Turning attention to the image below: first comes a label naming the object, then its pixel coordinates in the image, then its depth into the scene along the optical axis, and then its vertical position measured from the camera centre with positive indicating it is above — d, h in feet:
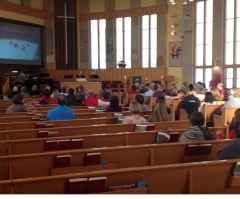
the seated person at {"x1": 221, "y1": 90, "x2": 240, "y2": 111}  24.90 -2.16
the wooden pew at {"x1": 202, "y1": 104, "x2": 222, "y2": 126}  26.76 -2.89
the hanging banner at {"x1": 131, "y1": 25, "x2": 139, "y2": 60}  64.80 +6.36
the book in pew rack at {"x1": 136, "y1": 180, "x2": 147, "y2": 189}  8.31 -2.73
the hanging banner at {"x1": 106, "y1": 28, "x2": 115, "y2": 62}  67.05 +6.20
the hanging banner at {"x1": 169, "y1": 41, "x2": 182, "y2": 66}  59.98 +3.85
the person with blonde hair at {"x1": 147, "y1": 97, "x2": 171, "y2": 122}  18.28 -2.17
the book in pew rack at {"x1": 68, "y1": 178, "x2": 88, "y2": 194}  7.75 -2.57
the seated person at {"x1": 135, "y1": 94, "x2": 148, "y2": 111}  24.70 -1.88
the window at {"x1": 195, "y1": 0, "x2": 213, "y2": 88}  55.88 +5.73
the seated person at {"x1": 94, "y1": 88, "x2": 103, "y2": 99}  31.06 -1.99
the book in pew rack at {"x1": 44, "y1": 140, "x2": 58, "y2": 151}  12.37 -2.60
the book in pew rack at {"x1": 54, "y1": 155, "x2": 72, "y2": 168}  10.28 -2.65
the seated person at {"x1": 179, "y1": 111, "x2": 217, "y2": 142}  13.09 -2.28
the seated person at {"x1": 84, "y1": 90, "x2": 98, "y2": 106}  30.12 -2.38
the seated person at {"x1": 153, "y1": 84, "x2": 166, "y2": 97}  34.21 -1.93
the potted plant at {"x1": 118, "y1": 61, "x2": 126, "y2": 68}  63.46 +2.04
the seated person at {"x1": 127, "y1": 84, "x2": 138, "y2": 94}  40.34 -1.99
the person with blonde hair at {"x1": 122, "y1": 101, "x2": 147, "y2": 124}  17.33 -2.22
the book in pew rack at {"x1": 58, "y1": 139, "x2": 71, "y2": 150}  12.27 -2.57
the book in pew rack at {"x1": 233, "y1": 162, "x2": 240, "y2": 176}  9.27 -2.67
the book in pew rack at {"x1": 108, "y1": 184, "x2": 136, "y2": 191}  8.09 -2.76
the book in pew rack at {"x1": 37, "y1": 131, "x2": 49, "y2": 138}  14.88 -2.63
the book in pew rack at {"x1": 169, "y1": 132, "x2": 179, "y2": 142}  14.31 -2.66
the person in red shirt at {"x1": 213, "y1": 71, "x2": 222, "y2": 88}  50.76 -0.74
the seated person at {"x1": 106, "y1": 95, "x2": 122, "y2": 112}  22.50 -2.07
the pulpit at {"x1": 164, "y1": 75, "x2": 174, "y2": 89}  60.29 -0.82
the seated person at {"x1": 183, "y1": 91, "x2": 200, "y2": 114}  29.86 -2.52
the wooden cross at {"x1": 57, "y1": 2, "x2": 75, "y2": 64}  67.21 +11.52
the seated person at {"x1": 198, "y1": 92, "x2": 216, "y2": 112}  28.03 -2.02
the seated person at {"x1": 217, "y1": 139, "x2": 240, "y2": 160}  10.41 -2.44
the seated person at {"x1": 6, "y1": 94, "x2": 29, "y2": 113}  22.81 -2.22
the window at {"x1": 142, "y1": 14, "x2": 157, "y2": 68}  63.31 +6.44
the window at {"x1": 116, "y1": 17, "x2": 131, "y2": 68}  65.92 +7.04
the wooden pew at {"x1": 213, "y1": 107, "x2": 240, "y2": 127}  23.63 -2.91
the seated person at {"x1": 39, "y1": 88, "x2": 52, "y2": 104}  30.66 -2.28
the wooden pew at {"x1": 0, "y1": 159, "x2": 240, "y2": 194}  7.68 -2.66
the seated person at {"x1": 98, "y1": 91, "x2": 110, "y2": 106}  27.60 -2.15
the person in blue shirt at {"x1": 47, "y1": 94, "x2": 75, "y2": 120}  19.82 -2.27
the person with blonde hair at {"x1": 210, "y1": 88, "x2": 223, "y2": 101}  33.05 -2.09
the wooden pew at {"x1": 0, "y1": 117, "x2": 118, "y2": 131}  17.89 -2.63
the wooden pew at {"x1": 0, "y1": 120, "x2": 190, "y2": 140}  15.20 -2.64
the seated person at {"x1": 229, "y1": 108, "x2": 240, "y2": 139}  15.05 -2.70
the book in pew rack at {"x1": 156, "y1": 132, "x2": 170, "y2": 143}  13.87 -2.64
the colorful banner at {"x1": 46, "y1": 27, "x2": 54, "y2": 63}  65.51 +5.94
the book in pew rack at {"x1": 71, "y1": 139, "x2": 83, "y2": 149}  12.67 -2.61
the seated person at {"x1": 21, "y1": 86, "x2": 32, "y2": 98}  42.26 -2.20
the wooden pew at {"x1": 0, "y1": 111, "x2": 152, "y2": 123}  20.48 -2.63
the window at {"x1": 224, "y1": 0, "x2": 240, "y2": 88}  51.62 +4.81
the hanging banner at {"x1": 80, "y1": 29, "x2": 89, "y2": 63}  68.74 +5.98
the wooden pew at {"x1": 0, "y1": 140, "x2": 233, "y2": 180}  10.27 -2.78
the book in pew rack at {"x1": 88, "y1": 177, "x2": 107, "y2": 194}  7.80 -2.56
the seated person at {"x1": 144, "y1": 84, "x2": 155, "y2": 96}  38.08 -2.11
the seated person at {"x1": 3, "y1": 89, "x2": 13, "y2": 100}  34.52 -2.03
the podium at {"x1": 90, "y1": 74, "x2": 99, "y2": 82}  63.31 -0.60
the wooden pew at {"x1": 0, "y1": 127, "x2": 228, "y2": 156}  12.64 -2.70
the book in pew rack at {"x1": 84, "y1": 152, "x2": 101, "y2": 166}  10.64 -2.69
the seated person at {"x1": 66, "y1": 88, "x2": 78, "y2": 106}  29.32 -2.11
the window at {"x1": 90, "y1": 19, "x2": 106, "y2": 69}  67.97 +6.28
